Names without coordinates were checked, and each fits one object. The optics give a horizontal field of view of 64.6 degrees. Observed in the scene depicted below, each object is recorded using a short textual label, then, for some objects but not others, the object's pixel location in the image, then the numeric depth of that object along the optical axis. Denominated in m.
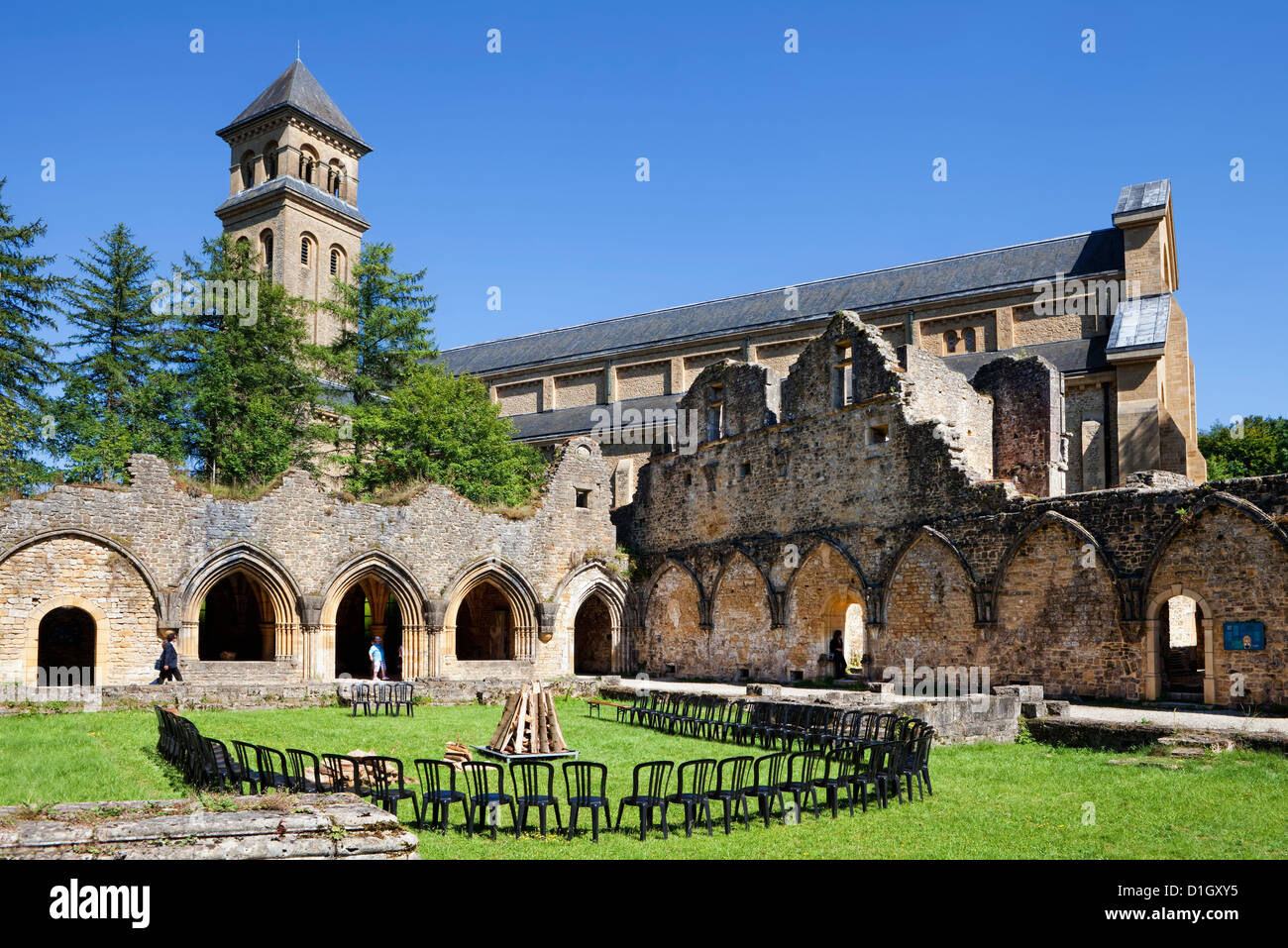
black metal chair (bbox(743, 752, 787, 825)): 8.08
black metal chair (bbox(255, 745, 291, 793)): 7.47
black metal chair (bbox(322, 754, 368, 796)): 7.83
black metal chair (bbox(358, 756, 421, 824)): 7.60
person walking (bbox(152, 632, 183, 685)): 17.25
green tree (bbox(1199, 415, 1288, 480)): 41.25
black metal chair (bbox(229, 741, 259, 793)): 7.71
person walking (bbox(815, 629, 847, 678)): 20.94
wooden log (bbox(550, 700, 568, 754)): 11.43
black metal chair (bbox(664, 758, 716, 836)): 7.65
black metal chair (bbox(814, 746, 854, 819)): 8.38
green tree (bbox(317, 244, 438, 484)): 31.89
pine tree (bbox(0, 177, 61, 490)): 27.88
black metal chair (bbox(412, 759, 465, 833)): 7.57
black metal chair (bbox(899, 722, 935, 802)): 9.16
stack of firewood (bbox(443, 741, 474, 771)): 10.37
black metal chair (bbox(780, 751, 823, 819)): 8.29
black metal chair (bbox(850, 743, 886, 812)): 8.69
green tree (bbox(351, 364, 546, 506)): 28.00
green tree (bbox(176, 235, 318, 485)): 28.45
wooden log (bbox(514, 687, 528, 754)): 11.26
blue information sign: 14.41
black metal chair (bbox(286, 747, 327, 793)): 7.75
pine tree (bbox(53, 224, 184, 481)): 27.95
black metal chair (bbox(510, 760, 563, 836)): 7.43
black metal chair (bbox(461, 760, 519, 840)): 7.42
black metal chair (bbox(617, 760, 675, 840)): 7.44
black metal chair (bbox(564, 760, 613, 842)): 7.35
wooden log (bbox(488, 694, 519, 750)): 11.42
